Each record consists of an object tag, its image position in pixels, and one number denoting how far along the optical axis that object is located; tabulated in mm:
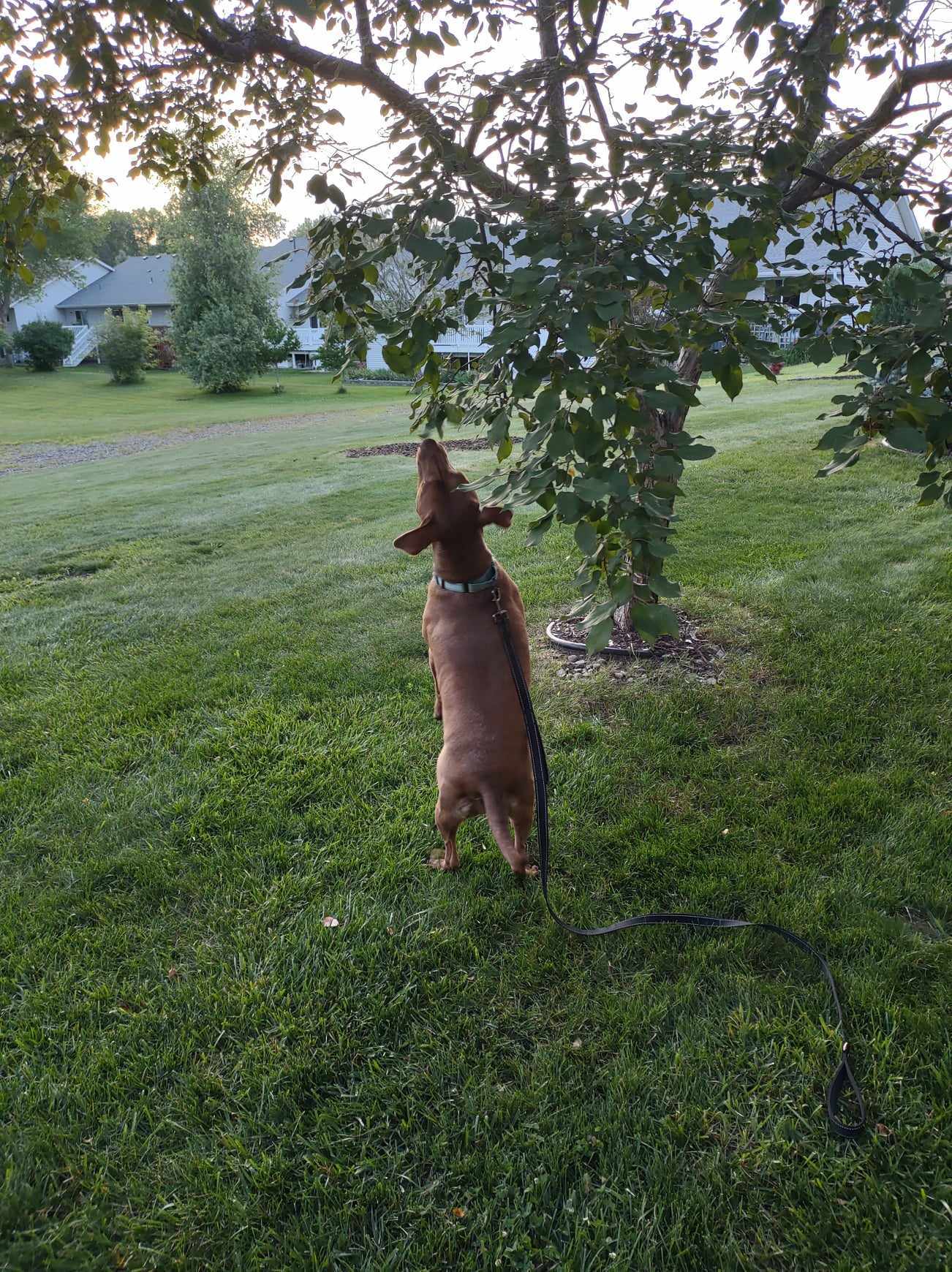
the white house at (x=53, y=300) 58000
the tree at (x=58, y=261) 46625
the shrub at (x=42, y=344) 46438
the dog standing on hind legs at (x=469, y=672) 2520
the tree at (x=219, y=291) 35188
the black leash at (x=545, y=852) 2416
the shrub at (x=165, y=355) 49875
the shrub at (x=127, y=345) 41531
